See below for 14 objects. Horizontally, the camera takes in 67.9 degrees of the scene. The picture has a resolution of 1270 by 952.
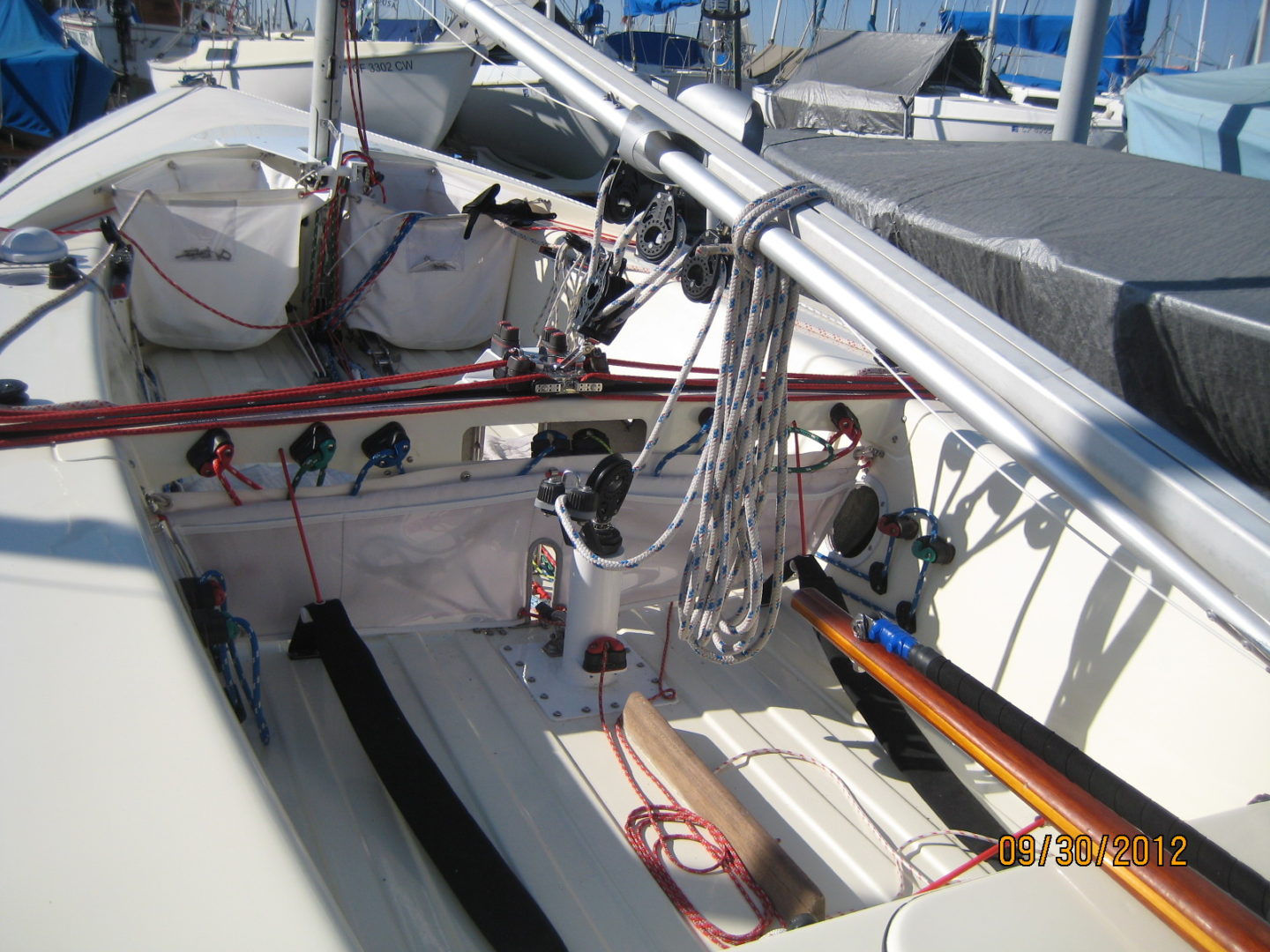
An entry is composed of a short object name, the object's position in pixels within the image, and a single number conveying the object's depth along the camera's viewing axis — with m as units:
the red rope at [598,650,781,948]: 1.53
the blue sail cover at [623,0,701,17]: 18.92
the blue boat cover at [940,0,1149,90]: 17.89
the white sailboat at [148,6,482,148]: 10.20
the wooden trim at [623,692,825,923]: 1.51
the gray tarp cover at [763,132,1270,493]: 1.02
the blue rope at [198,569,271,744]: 1.59
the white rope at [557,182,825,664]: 1.48
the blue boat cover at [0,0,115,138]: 11.46
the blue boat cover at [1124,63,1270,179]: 4.52
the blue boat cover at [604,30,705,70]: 20.83
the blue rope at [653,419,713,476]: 2.22
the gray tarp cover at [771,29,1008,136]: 10.93
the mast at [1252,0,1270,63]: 8.15
